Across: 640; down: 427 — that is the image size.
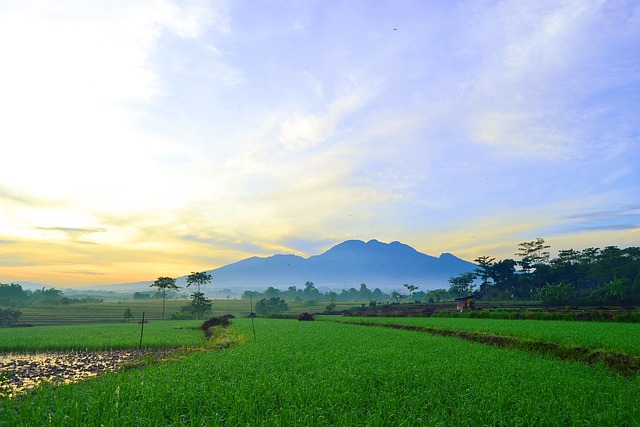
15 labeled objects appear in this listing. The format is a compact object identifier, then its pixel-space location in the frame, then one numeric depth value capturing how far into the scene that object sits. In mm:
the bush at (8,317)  57541
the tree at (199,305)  71625
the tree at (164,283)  73556
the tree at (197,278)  80688
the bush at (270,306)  96438
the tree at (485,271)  90781
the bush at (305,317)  49875
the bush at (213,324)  38203
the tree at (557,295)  57509
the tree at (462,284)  103488
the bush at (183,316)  66125
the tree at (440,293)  108288
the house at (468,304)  50250
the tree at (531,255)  91688
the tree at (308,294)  193825
